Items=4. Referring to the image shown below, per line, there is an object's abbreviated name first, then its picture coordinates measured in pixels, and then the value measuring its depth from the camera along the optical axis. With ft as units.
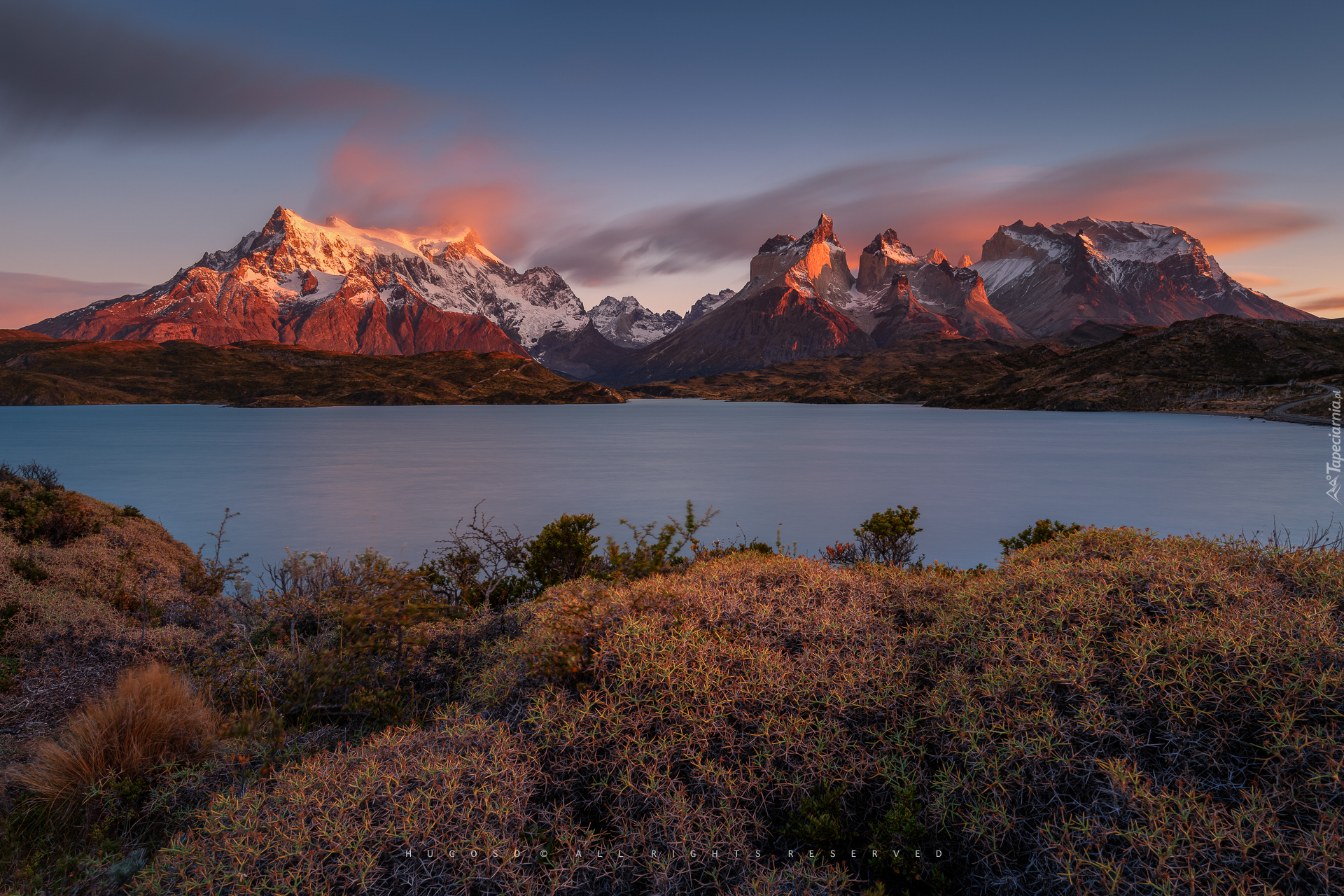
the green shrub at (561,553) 36.68
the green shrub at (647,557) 32.01
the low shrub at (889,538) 38.19
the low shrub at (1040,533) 36.40
